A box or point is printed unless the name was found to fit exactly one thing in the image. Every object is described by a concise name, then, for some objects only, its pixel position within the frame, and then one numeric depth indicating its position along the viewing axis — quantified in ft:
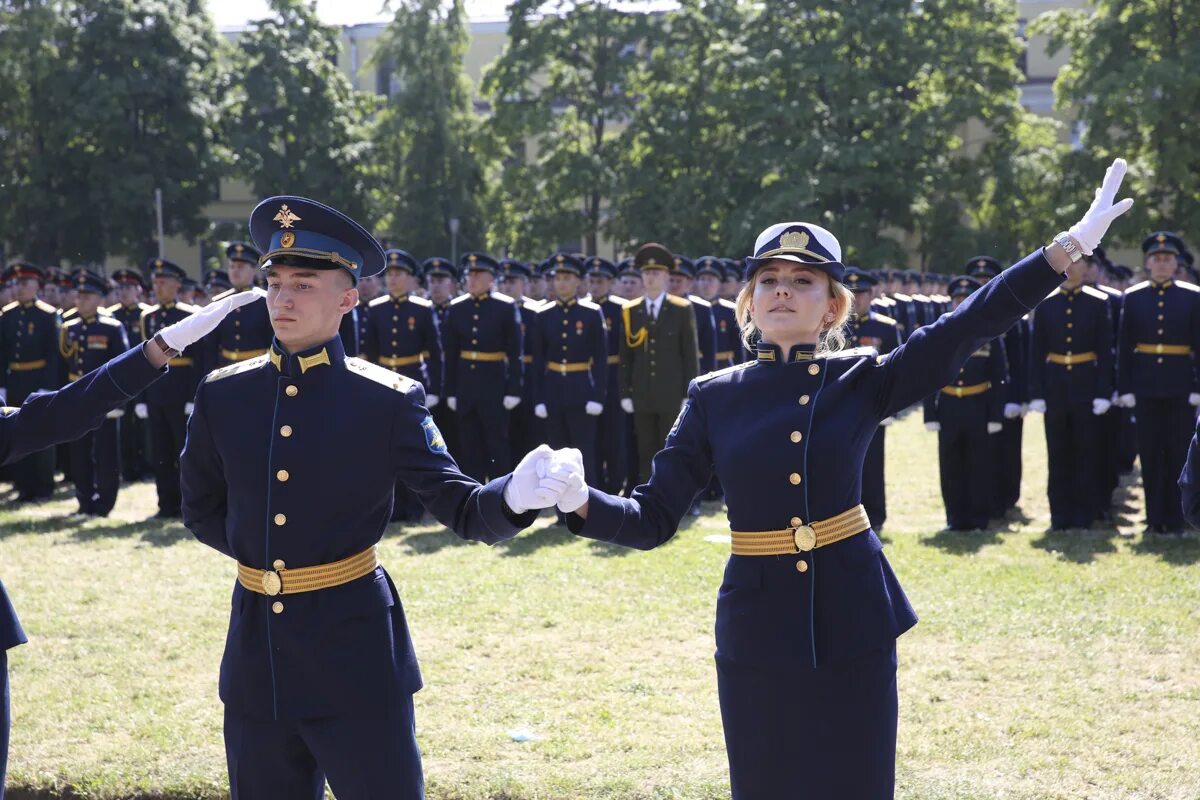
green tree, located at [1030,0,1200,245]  88.22
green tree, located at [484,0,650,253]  114.42
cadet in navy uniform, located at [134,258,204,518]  37.55
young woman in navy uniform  10.48
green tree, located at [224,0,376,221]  124.88
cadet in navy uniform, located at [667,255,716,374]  42.19
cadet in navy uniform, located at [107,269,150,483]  45.21
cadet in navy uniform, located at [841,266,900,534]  33.73
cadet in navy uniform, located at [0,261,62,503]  40.47
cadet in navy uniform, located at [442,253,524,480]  37.96
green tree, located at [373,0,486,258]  125.59
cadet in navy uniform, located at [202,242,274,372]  34.73
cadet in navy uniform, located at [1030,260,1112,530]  32.73
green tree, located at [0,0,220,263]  114.21
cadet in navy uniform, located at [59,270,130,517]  38.14
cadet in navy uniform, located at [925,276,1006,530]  33.17
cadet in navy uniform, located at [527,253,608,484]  37.63
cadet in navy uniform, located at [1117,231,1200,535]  31.24
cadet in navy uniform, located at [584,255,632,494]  40.04
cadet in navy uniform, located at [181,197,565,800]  10.52
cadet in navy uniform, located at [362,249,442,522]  37.40
